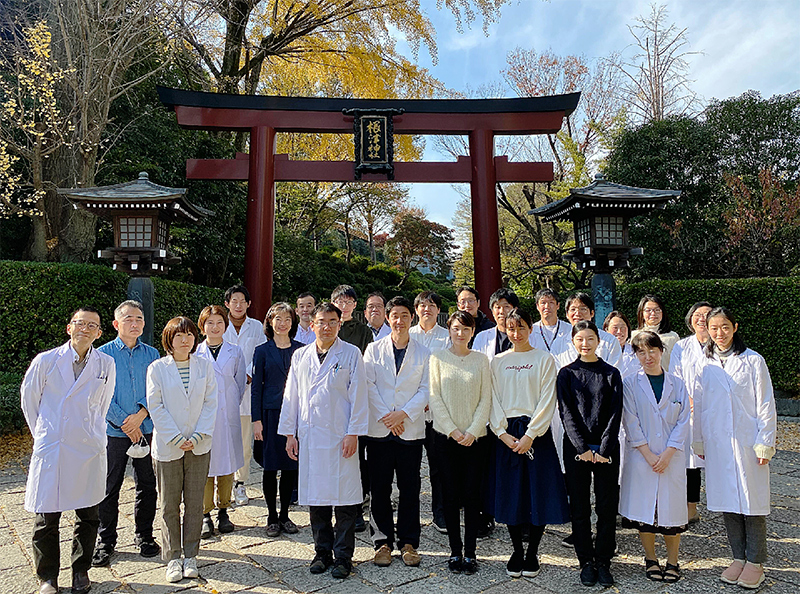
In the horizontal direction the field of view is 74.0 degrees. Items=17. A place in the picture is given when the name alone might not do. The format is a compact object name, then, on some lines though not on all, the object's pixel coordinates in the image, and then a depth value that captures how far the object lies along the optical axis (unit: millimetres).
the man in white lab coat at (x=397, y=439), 3410
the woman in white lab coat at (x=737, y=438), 3084
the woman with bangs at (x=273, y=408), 3936
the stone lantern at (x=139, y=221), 6551
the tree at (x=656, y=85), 16500
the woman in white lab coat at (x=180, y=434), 3182
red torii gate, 8266
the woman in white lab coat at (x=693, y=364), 3746
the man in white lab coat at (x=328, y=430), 3301
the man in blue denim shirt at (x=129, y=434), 3428
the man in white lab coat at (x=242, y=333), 4676
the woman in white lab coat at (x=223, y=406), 3891
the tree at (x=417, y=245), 27203
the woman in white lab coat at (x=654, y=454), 3143
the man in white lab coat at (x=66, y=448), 2949
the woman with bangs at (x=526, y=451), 3178
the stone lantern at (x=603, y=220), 7410
